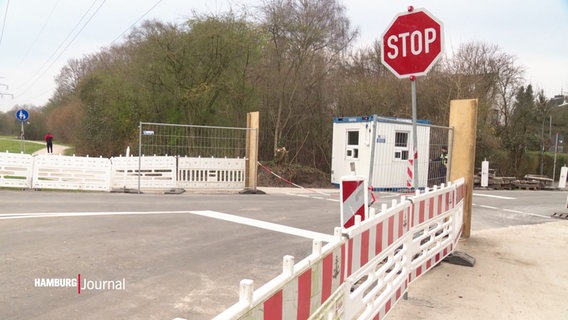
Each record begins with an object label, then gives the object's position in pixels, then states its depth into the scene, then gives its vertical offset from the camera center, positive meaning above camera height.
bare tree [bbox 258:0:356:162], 21.72 +4.80
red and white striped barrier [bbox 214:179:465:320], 2.16 -0.80
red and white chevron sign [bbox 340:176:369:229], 5.20 -0.47
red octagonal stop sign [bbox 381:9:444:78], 5.59 +1.55
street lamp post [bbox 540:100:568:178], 34.94 +2.34
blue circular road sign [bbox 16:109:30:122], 24.36 +1.76
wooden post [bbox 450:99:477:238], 8.16 +0.28
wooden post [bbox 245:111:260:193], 15.91 +0.03
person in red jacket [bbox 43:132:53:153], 29.08 +0.37
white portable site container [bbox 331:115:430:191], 12.86 +0.30
